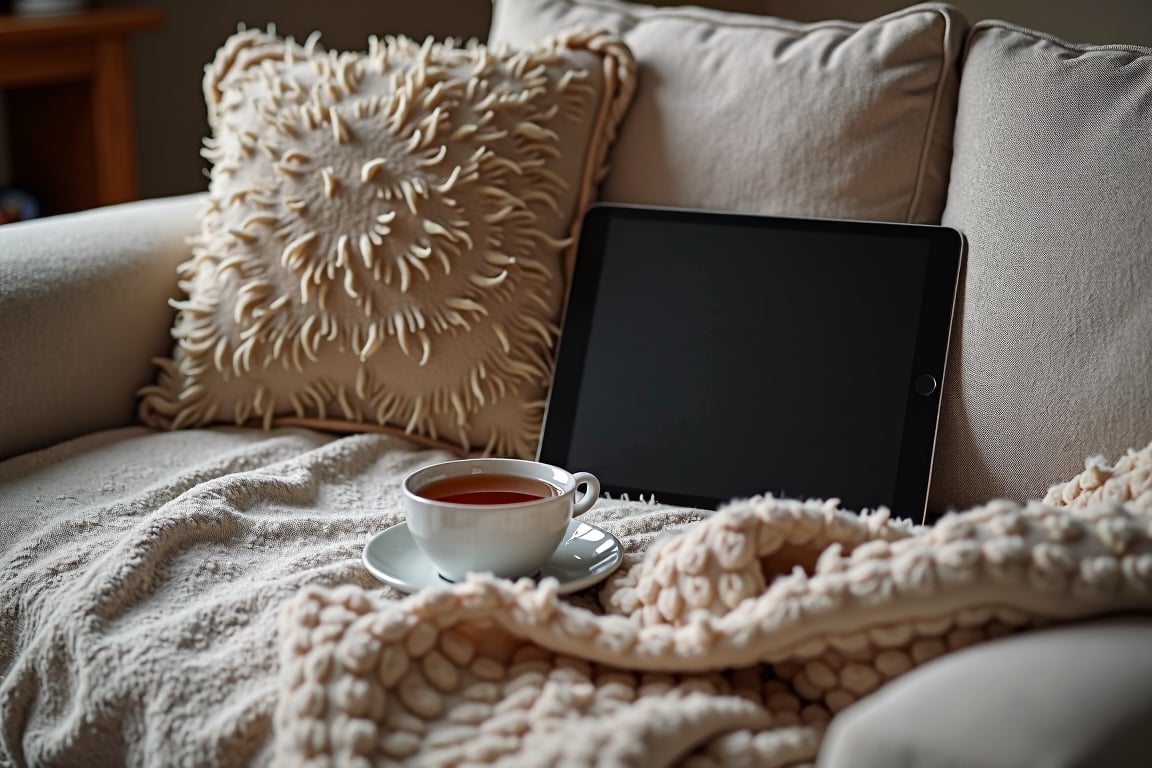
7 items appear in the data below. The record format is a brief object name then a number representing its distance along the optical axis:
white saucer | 0.80
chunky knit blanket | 0.60
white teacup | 0.76
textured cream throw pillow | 1.11
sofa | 0.61
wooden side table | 1.99
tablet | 1.02
